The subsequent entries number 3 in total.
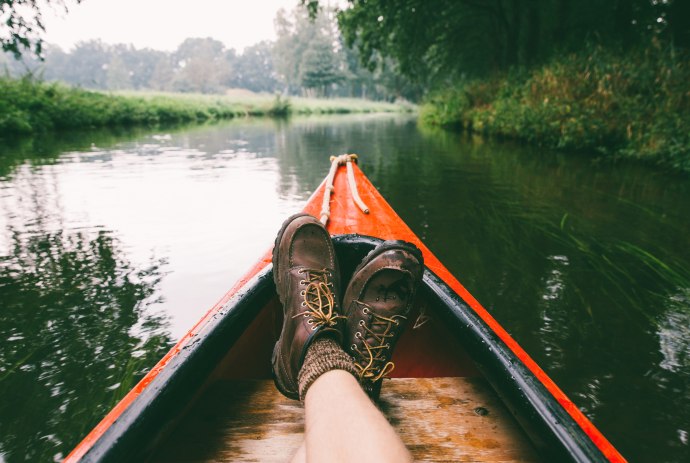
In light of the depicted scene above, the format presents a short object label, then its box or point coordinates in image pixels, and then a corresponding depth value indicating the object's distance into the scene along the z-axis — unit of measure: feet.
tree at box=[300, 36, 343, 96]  191.52
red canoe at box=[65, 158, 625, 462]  2.89
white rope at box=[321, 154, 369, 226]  7.69
